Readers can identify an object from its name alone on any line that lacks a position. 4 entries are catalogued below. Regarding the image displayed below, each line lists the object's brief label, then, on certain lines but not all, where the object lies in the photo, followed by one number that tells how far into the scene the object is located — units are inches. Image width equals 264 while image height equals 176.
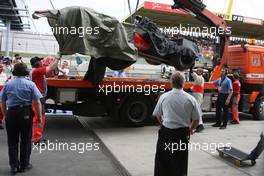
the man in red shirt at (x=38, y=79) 318.3
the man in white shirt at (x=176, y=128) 201.6
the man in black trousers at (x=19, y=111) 240.2
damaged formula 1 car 362.3
